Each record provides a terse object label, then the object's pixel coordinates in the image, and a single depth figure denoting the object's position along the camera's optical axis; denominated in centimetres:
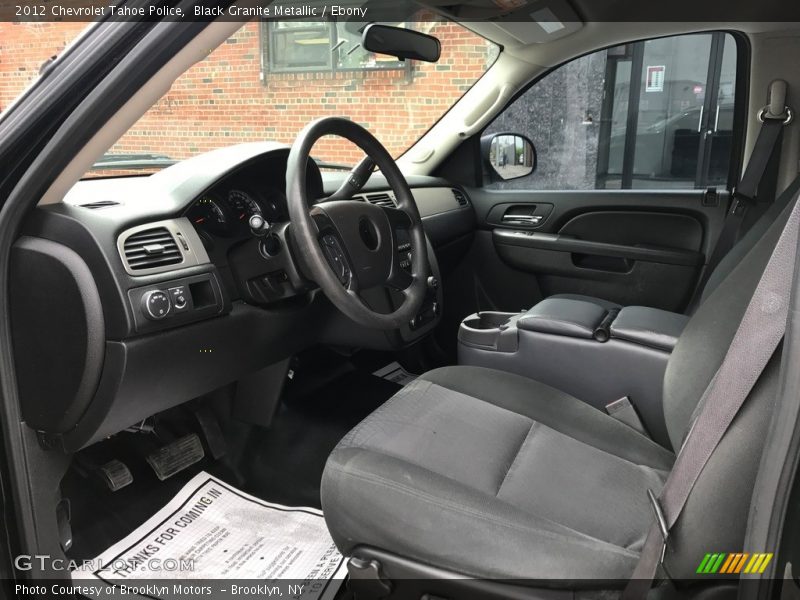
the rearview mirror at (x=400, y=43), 200
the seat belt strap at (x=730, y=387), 81
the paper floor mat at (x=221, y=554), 153
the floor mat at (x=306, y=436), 193
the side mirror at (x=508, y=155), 275
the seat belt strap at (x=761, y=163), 206
